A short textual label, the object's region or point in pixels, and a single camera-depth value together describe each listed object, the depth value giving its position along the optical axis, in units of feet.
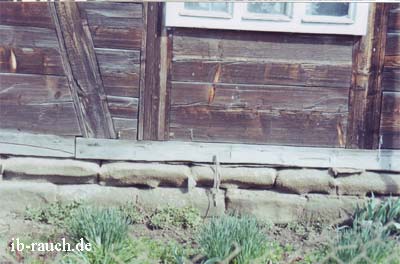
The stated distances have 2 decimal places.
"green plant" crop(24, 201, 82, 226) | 16.43
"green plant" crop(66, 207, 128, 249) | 13.39
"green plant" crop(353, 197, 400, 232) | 15.33
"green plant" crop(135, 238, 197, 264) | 13.97
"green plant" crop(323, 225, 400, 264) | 11.96
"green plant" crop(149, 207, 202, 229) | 16.35
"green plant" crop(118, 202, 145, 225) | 16.51
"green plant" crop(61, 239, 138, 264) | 12.73
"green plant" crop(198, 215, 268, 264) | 12.85
